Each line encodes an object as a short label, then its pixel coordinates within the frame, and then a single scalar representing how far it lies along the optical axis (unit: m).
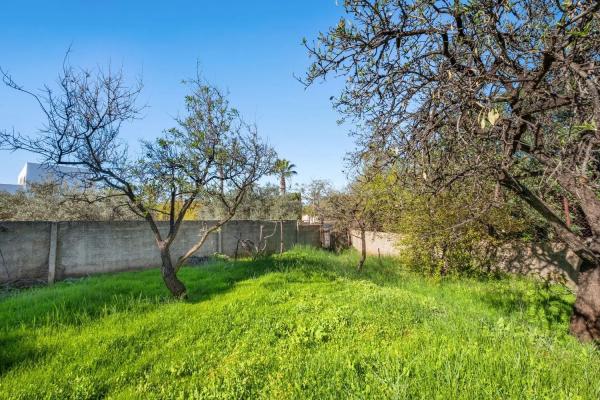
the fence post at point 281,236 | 13.66
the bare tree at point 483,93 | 2.86
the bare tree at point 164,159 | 4.93
